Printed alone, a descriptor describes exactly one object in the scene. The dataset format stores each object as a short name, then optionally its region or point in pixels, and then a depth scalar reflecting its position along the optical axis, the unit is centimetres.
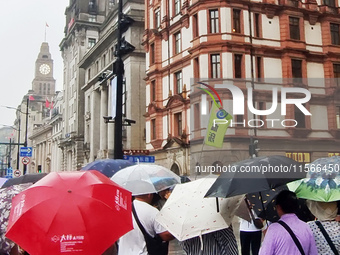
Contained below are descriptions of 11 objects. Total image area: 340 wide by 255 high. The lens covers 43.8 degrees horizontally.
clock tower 17912
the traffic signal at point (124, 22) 1412
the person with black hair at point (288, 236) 390
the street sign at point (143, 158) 1867
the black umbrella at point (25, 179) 772
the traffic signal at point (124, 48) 1389
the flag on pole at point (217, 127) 842
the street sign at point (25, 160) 3219
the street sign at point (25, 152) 3425
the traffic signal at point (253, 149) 1702
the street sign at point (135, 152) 2609
